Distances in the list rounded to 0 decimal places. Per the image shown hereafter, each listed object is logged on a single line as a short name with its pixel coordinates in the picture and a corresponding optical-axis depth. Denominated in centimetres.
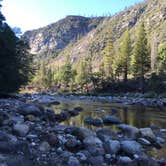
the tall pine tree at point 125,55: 3957
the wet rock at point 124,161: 606
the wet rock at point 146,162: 600
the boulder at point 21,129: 718
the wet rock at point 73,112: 1444
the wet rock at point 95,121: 1120
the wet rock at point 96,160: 586
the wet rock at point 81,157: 605
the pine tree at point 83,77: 4499
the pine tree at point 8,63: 1792
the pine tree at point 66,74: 5256
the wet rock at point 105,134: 781
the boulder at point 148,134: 847
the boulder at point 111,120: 1160
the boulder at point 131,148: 680
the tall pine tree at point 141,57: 3643
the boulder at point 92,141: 706
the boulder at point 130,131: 868
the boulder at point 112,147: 682
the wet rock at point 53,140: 681
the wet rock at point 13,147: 570
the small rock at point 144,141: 817
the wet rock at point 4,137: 619
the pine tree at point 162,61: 3567
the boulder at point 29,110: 1114
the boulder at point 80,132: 751
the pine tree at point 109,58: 4356
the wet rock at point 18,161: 511
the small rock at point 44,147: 630
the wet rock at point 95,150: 653
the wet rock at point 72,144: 687
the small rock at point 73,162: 573
